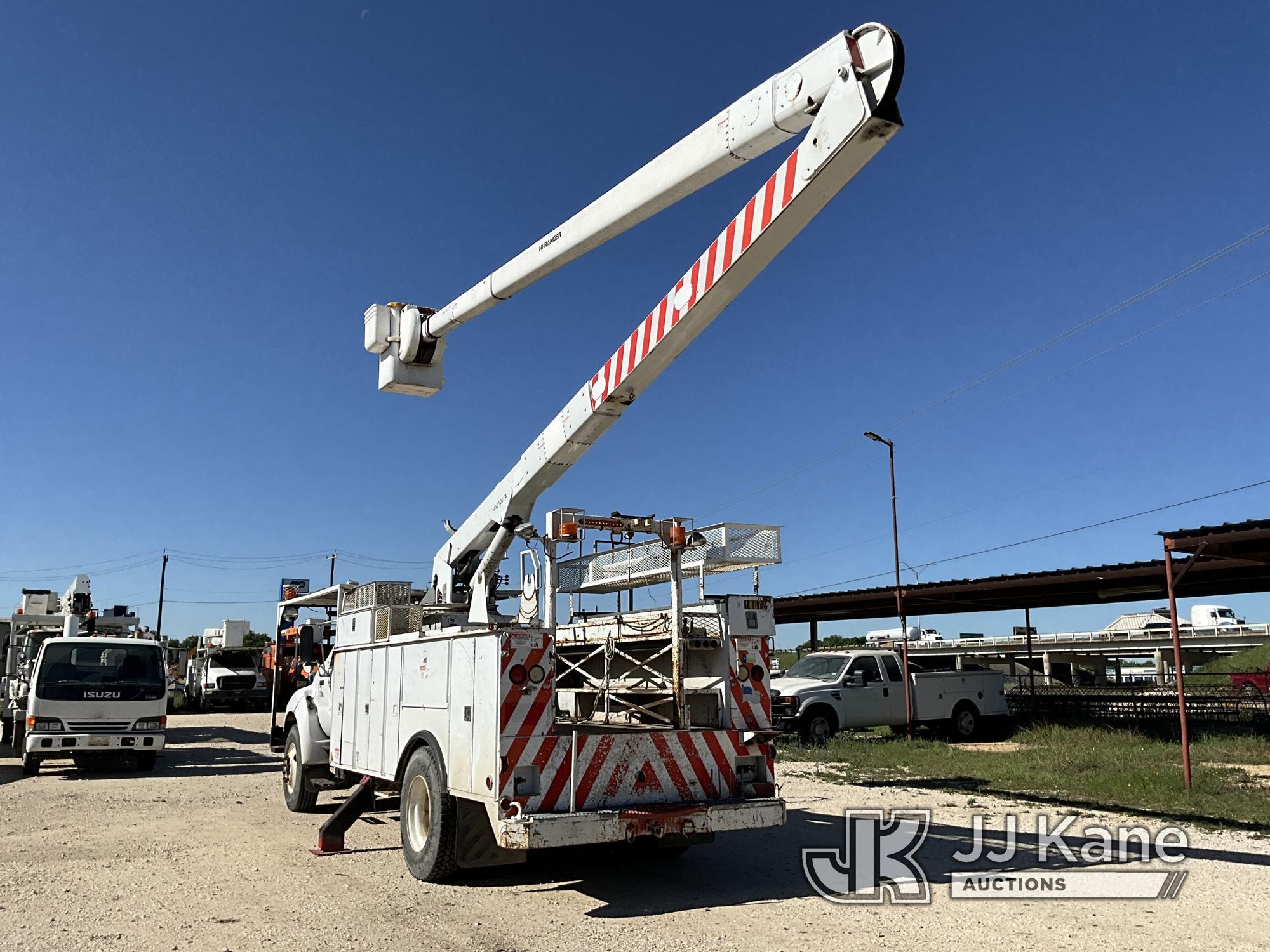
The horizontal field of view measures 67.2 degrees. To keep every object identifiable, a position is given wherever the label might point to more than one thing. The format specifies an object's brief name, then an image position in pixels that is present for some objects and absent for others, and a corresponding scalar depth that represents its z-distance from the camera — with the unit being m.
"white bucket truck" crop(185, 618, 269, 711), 33.88
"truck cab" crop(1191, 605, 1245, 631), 69.09
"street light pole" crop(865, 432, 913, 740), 19.98
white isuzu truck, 15.02
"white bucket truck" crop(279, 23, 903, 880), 6.34
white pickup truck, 19.28
